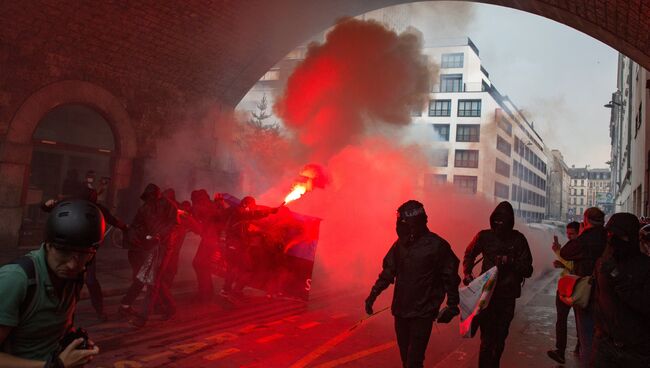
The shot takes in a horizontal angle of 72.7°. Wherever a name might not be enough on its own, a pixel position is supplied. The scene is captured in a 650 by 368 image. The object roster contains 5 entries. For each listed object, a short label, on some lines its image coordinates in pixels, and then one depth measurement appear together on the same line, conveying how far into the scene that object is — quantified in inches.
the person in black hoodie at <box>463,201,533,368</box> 166.7
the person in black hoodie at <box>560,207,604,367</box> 164.7
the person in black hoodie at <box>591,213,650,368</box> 106.9
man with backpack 67.8
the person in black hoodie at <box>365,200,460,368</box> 149.6
